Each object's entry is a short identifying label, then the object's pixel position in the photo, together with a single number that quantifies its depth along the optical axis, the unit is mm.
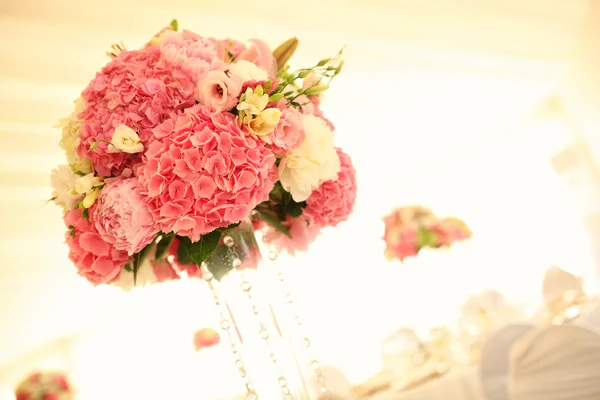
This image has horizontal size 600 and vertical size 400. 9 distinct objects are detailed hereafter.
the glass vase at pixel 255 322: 1042
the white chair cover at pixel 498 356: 1652
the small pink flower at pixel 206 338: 6480
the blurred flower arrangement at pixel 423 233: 3518
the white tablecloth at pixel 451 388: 2303
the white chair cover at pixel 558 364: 1187
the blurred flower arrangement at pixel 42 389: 3527
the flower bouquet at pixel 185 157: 943
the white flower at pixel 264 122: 982
